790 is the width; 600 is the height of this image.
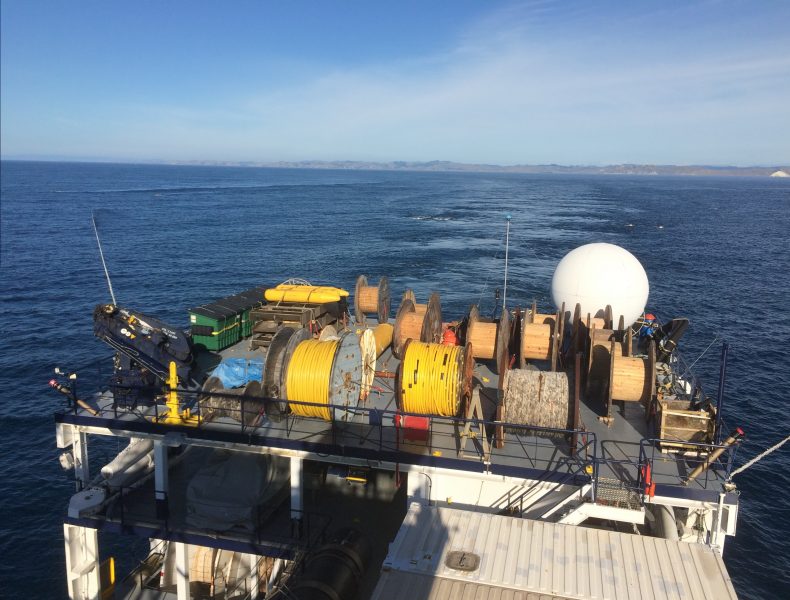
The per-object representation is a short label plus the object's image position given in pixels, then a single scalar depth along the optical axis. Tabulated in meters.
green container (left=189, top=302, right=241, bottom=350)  22.56
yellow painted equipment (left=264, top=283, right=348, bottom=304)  24.38
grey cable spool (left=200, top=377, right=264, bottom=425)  16.55
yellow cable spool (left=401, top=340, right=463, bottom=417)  16.61
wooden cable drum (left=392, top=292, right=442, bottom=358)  21.69
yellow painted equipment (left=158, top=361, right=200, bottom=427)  16.92
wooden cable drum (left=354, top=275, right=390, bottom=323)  25.98
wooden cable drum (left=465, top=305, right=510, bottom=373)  21.64
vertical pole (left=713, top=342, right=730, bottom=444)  15.00
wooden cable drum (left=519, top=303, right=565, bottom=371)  21.38
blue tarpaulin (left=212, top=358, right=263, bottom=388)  19.16
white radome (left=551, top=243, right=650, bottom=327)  25.19
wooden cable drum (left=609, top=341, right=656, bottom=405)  17.61
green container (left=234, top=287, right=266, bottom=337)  24.47
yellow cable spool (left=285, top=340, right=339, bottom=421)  16.83
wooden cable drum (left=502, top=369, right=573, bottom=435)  16.25
